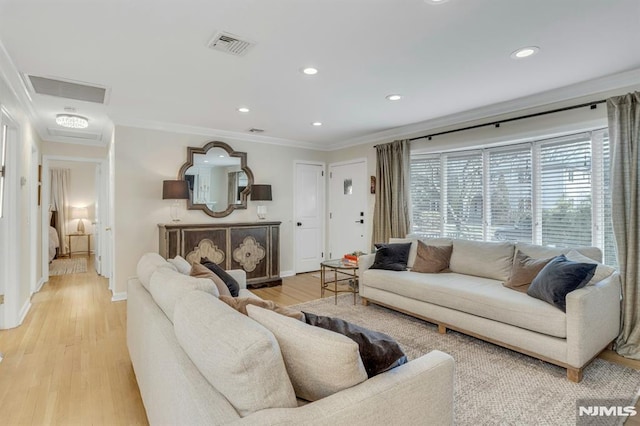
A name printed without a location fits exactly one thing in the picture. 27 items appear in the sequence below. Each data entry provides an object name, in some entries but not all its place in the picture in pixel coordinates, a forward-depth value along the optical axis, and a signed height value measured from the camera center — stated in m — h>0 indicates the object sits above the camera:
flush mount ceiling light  4.02 +1.15
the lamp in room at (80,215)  8.38 -0.01
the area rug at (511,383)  1.93 -1.17
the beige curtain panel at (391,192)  4.79 +0.31
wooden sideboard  4.37 -0.45
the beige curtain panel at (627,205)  2.74 +0.06
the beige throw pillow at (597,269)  2.62 -0.46
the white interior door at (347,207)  5.70 +0.11
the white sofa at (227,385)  0.97 -0.58
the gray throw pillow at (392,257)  3.85 -0.52
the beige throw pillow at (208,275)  2.17 -0.41
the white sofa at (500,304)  2.34 -0.78
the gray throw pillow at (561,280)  2.41 -0.51
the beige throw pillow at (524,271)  2.85 -0.52
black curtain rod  3.13 +1.05
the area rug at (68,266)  6.19 -1.04
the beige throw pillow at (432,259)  3.68 -0.52
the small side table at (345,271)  3.93 -0.83
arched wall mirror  4.84 +0.55
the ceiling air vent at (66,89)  3.09 +1.24
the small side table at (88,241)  8.30 -0.67
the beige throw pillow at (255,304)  1.43 -0.42
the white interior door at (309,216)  6.06 -0.05
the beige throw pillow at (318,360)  1.08 -0.49
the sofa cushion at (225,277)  2.45 -0.49
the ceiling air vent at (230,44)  2.27 +1.21
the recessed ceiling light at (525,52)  2.45 +1.21
